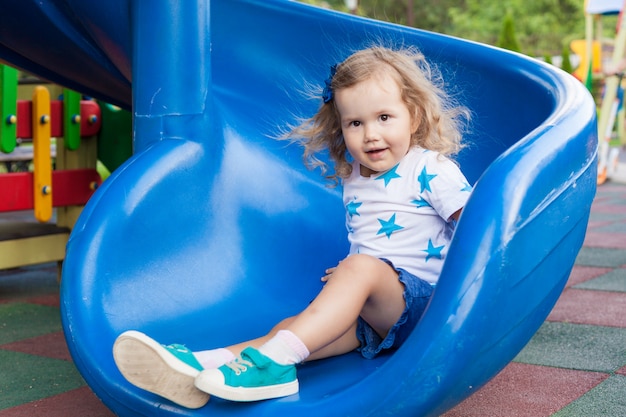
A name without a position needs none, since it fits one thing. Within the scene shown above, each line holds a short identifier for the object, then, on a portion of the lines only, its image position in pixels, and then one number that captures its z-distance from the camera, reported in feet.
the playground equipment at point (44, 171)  9.62
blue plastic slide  4.03
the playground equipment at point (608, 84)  22.38
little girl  4.58
